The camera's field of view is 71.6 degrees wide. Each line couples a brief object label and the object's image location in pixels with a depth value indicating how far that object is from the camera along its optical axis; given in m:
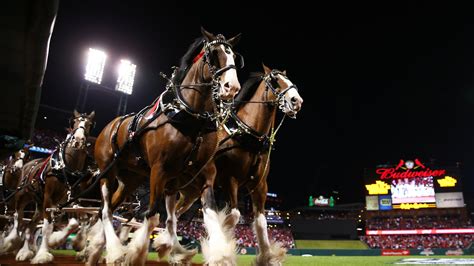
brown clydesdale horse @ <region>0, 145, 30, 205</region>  9.77
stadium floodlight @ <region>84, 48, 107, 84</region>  30.77
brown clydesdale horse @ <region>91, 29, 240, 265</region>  3.96
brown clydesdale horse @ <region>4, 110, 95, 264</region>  7.08
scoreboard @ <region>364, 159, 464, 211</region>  48.31
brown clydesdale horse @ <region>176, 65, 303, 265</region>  5.11
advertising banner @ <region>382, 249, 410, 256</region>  32.67
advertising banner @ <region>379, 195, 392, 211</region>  51.72
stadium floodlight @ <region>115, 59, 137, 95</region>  32.81
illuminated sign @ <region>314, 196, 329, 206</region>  66.19
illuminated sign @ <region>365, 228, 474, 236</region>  48.08
